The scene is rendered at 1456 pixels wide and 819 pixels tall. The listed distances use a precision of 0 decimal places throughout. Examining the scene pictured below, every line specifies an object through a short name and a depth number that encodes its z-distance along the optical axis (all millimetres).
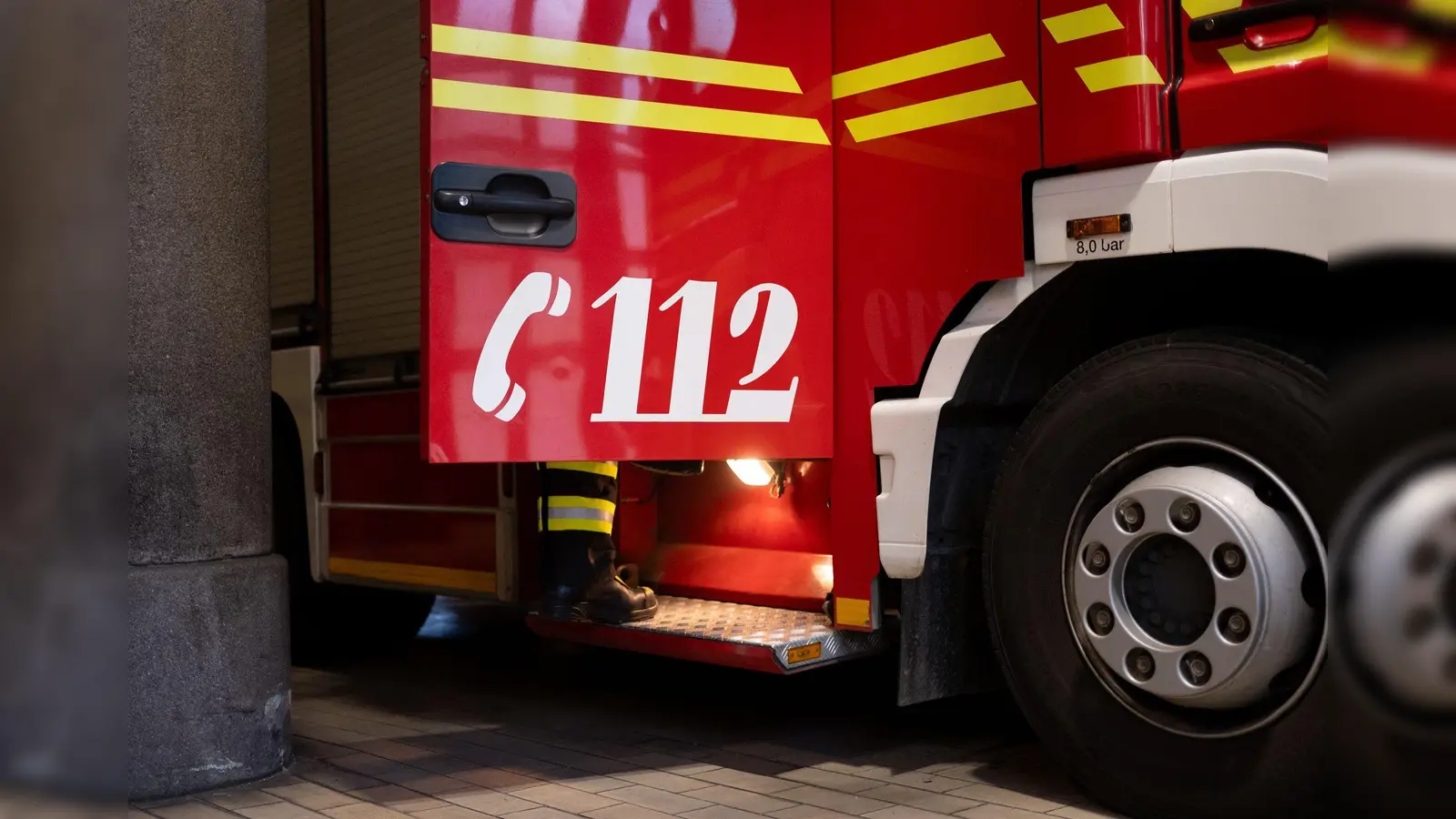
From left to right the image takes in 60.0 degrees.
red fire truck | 2533
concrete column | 3264
